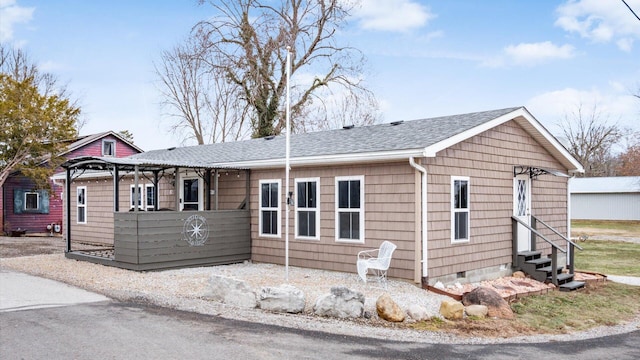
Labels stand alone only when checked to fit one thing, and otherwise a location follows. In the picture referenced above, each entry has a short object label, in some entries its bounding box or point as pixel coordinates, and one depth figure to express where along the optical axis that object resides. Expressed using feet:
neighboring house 82.69
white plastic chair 31.32
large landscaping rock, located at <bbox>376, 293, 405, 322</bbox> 24.32
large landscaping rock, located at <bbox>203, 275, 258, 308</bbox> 26.84
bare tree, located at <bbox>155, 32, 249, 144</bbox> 109.26
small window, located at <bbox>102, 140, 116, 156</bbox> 93.04
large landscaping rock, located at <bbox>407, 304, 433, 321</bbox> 24.67
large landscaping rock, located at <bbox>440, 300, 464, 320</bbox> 25.36
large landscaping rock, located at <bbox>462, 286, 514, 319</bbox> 26.73
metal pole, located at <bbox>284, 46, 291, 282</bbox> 32.69
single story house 33.14
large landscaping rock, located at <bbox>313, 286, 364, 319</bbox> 24.76
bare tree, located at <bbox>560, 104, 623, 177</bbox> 151.64
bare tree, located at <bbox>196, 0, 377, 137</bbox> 90.53
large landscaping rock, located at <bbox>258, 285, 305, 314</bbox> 25.62
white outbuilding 118.11
